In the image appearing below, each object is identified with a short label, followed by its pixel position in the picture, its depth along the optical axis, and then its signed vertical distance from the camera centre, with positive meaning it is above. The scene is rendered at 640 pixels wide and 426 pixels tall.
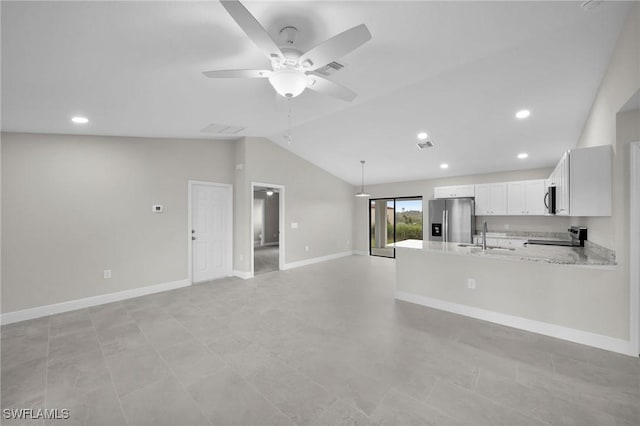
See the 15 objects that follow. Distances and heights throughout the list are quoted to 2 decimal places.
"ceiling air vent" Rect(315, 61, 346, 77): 2.58 +1.46
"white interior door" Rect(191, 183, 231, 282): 5.12 -0.40
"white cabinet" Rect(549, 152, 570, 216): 2.95 +0.33
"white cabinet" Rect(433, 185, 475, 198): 6.42 +0.54
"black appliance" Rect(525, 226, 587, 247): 3.97 -0.39
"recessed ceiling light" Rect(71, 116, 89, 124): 3.10 +1.12
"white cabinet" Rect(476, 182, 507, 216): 5.94 +0.31
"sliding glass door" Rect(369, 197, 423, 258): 8.30 -0.42
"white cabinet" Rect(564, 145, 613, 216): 2.63 +0.33
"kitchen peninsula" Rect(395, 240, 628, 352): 2.67 -0.90
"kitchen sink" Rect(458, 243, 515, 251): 3.55 -0.50
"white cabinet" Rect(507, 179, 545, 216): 5.50 +0.33
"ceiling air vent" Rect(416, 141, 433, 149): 5.11 +1.35
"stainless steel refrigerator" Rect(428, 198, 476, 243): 6.13 -0.18
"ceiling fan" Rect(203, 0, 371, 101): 1.44 +1.02
